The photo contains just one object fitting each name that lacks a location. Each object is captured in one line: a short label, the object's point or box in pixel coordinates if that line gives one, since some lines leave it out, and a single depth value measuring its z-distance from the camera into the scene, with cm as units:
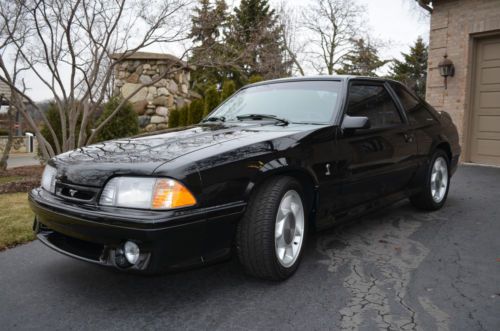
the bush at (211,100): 1125
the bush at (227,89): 1143
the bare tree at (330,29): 2792
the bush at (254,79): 1180
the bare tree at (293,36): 2644
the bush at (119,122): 930
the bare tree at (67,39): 633
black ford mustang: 233
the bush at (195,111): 1134
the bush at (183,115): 1118
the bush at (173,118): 1116
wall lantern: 866
